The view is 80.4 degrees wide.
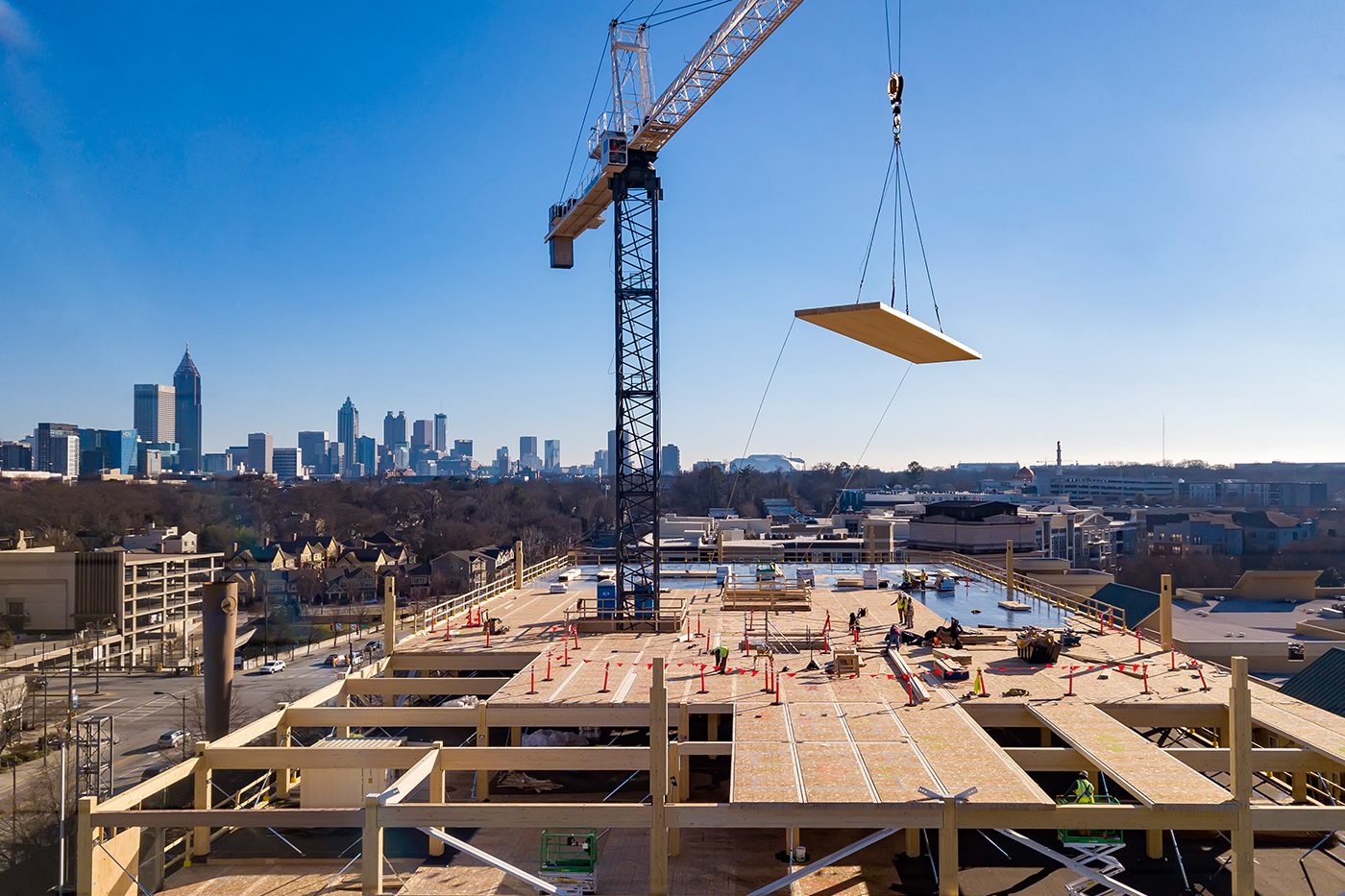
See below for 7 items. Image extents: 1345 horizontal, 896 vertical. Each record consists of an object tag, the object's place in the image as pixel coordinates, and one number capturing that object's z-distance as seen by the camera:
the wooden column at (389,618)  28.44
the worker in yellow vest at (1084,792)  16.48
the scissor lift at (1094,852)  15.92
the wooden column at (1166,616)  28.51
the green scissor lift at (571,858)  16.06
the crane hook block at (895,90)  29.05
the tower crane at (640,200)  38.31
